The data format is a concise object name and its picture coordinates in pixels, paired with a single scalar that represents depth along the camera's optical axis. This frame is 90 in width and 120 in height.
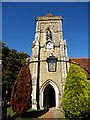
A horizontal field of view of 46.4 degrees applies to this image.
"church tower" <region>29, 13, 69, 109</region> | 13.60
